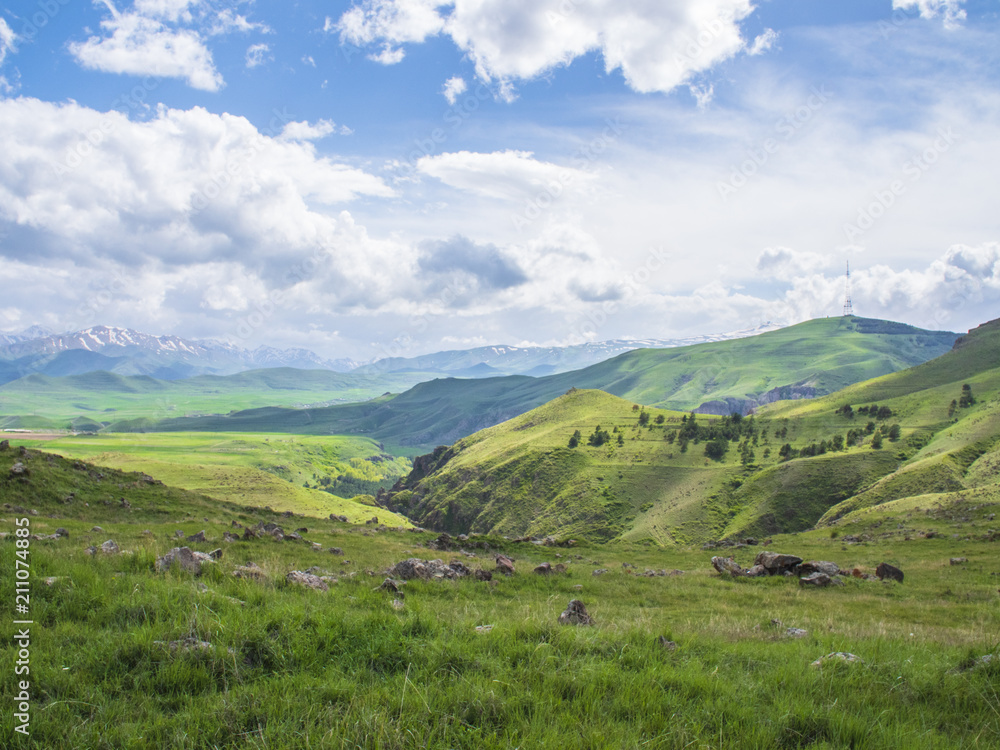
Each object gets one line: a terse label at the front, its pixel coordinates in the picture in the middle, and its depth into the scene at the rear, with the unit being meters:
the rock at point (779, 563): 25.17
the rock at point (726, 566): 25.49
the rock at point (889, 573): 25.84
